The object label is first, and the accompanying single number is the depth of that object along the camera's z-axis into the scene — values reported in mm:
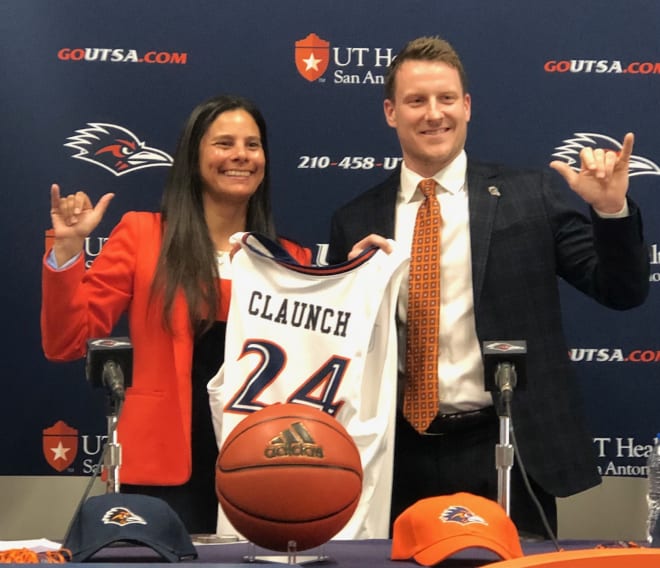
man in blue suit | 3246
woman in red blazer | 3475
